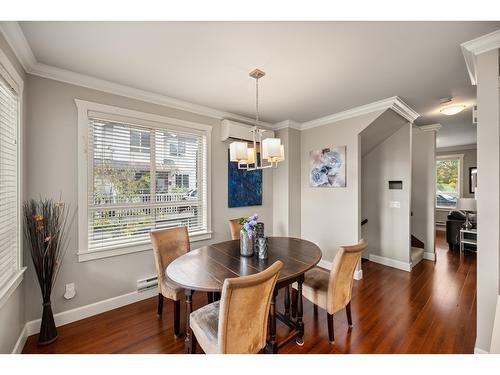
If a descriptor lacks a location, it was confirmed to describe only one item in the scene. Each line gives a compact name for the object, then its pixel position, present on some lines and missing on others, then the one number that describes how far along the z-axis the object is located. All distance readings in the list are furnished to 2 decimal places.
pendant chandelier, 2.03
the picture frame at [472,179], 6.19
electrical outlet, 2.15
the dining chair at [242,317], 1.18
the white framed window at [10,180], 1.56
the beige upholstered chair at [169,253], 2.02
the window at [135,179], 2.28
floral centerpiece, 2.05
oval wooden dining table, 1.56
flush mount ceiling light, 2.95
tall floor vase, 1.87
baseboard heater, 2.59
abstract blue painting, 3.44
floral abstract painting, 3.44
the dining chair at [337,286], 1.82
